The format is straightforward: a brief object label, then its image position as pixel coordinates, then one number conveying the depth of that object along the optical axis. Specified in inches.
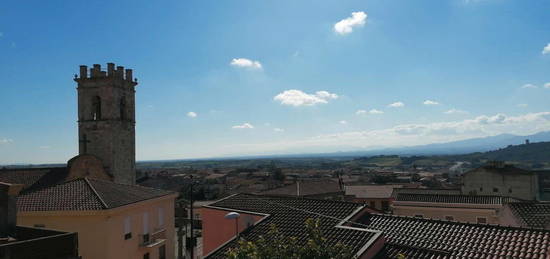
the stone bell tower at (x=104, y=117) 1411.2
